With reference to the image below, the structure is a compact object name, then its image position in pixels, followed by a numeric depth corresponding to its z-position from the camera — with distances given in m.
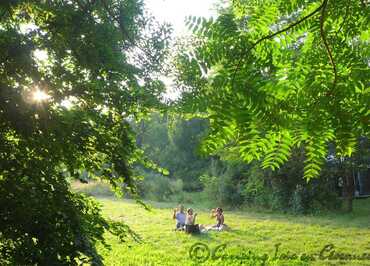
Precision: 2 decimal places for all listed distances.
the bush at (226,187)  23.80
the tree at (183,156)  33.88
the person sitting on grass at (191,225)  15.65
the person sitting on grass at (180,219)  16.38
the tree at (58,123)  4.32
